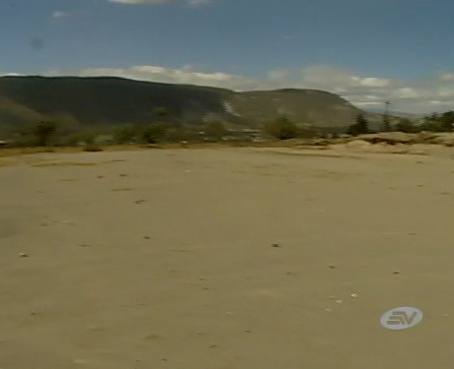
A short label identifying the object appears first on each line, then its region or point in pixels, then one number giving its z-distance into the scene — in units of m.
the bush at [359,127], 46.44
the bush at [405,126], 40.97
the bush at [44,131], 42.01
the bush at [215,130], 49.92
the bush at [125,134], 40.47
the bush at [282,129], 42.94
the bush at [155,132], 39.81
